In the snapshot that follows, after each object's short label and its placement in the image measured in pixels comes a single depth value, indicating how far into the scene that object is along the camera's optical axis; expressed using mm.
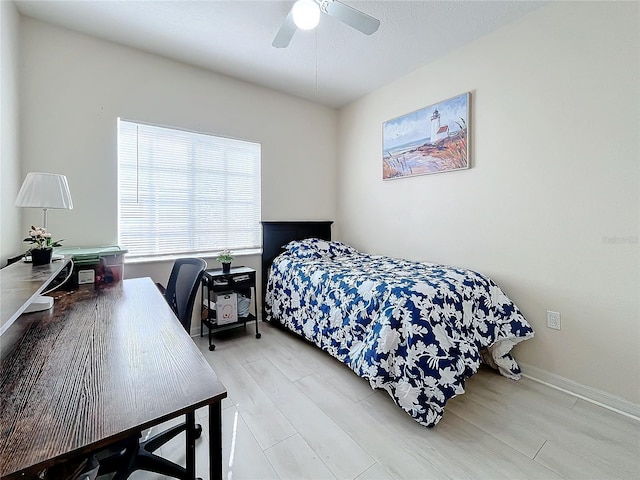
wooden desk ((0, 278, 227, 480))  582
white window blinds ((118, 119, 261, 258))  2678
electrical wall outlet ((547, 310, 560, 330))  2123
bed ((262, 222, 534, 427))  1715
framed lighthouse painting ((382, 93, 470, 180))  2621
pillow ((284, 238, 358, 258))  3223
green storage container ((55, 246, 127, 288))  1874
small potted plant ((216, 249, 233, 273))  2922
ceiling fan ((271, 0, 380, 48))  1804
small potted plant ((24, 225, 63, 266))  1603
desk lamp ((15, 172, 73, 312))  1624
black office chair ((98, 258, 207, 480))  1220
